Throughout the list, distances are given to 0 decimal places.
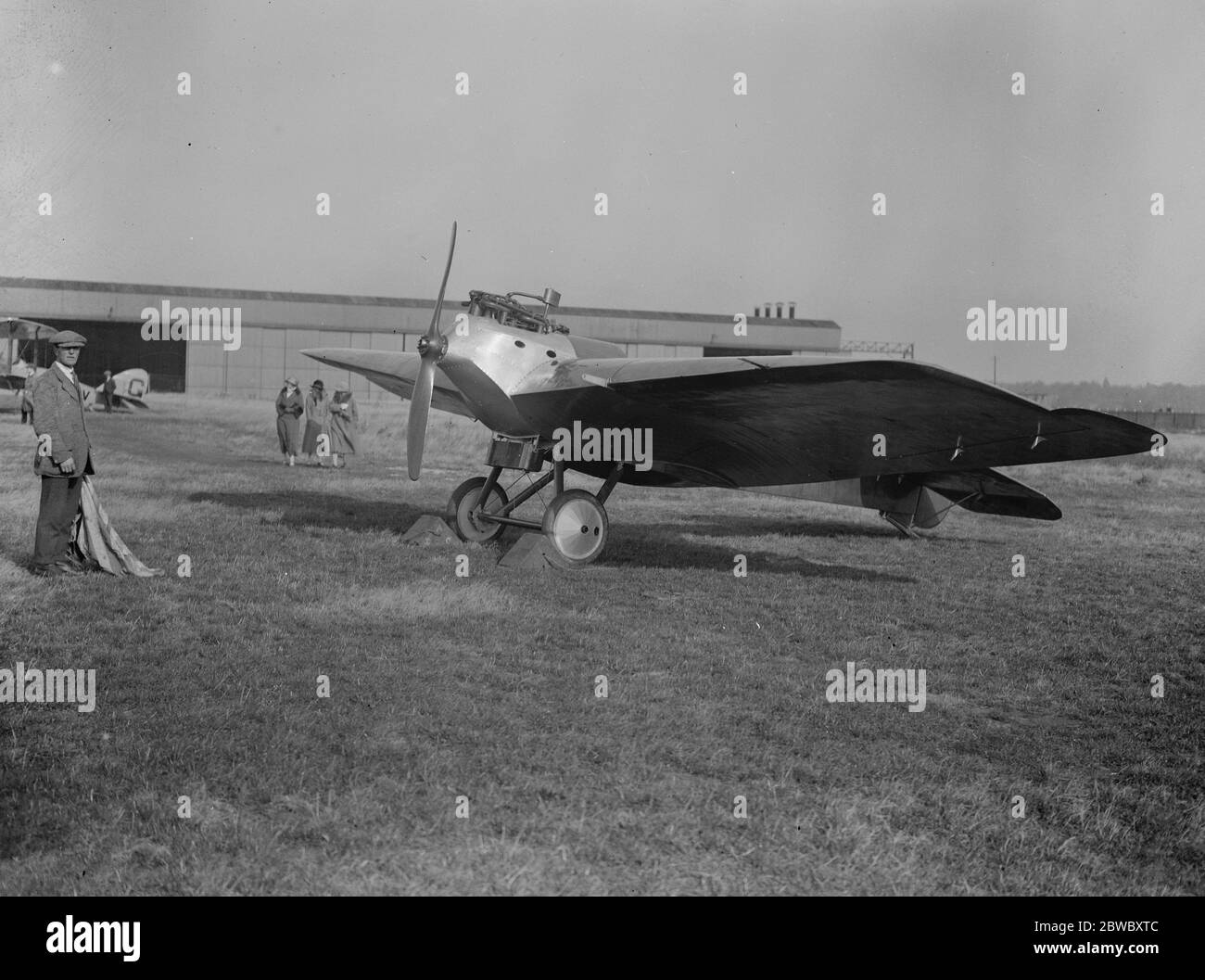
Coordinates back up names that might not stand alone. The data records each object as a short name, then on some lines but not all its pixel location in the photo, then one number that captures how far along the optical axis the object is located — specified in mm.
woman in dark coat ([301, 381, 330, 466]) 24922
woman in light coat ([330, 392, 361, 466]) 25719
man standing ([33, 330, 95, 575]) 9422
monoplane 9117
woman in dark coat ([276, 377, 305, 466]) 23828
